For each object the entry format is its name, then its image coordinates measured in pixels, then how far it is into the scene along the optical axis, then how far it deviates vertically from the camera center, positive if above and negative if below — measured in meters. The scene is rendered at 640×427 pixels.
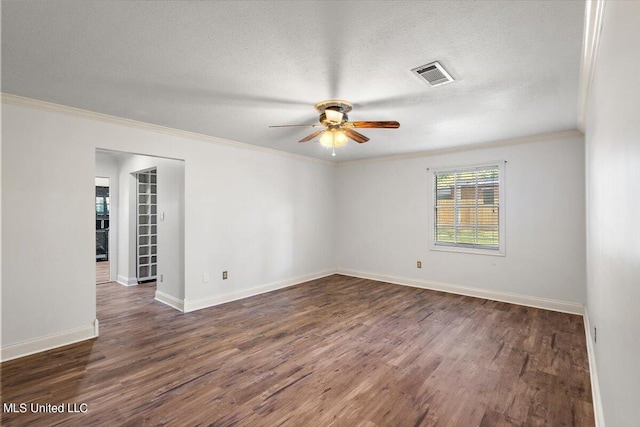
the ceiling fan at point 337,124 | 2.93 +0.89
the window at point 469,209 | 4.74 +0.06
